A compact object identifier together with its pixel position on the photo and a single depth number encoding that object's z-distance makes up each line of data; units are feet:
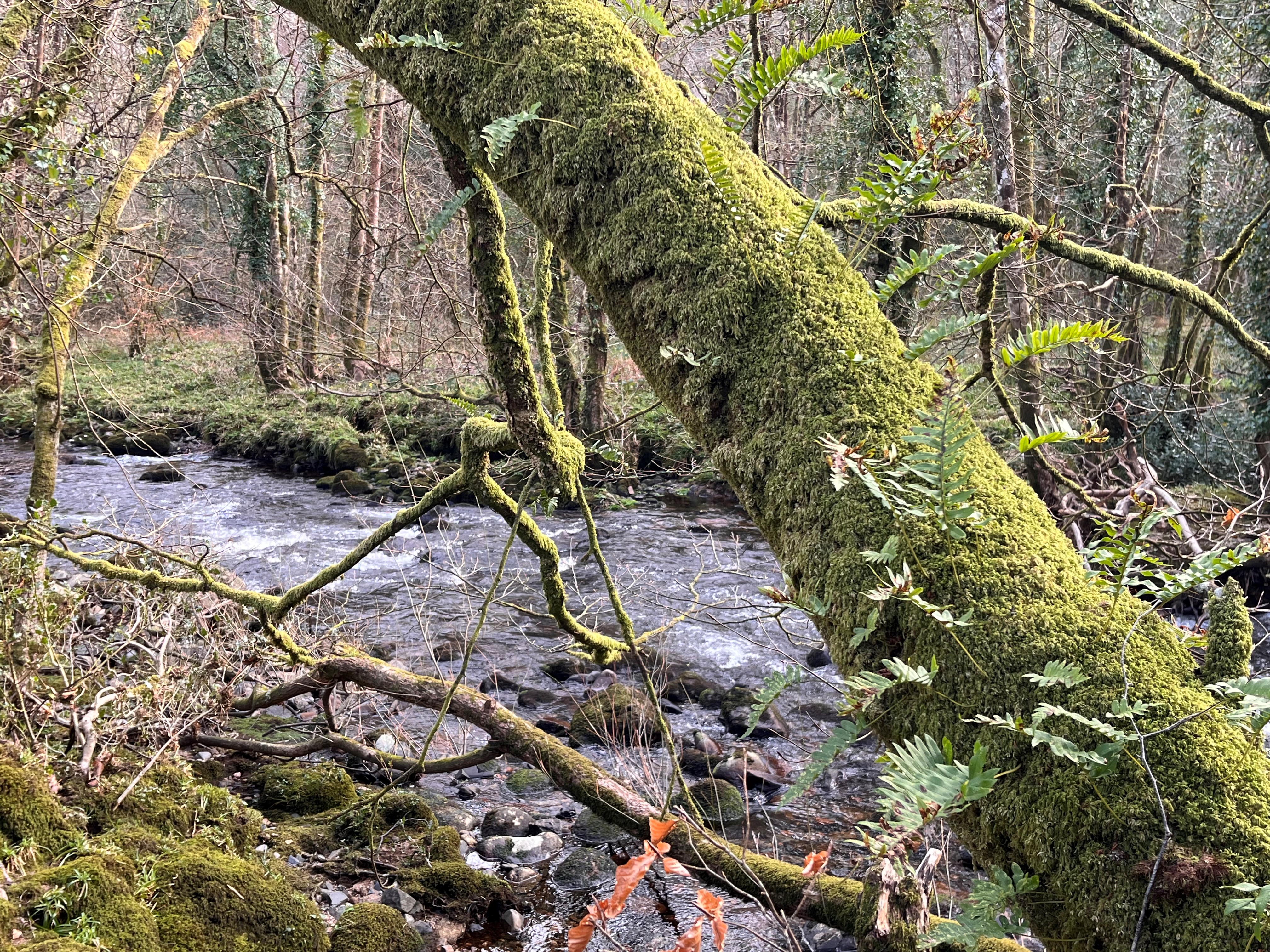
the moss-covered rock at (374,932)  13.39
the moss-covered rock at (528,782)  21.16
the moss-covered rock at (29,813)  10.51
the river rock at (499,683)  25.18
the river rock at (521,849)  18.02
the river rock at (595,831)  18.85
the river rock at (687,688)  25.34
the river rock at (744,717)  23.57
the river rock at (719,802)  19.69
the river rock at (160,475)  43.70
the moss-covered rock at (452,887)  15.80
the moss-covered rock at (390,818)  17.52
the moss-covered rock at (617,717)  21.85
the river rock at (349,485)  43.16
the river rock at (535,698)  24.88
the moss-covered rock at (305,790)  18.35
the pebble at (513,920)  15.70
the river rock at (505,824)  18.92
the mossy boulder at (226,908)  11.19
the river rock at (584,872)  17.20
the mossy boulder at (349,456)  45.75
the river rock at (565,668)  26.61
